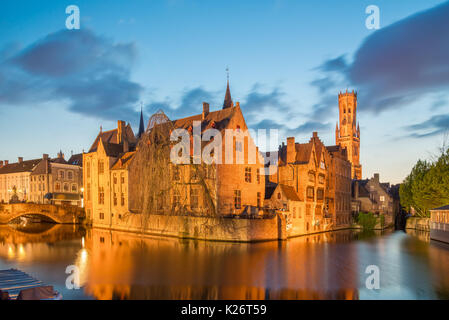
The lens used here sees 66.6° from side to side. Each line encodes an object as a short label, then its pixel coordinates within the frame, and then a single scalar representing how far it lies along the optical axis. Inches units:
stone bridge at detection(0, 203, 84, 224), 2384.4
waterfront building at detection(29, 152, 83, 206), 3050.2
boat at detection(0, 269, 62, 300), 489.4
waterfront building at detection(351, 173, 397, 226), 2684.5
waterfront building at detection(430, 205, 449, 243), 1573.0
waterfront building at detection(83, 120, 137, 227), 2151.8
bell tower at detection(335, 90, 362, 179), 5669.3
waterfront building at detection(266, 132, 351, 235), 1803.4
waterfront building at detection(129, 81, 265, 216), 1231.5
